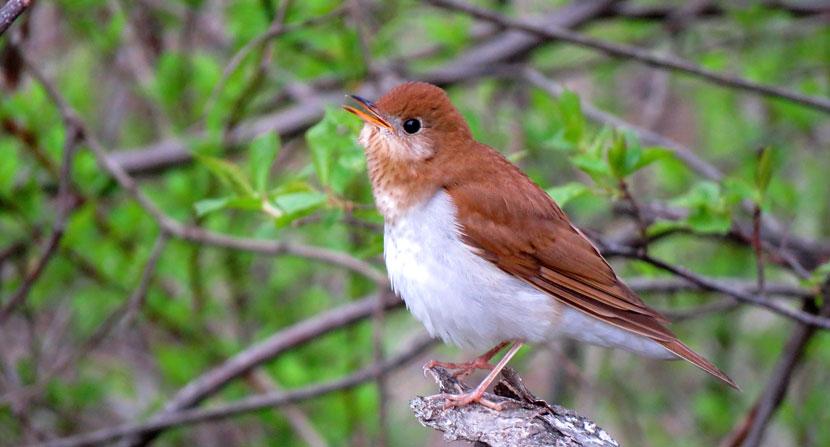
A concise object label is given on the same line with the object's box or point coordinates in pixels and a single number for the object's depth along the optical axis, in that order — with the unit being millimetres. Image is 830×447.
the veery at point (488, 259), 7992
